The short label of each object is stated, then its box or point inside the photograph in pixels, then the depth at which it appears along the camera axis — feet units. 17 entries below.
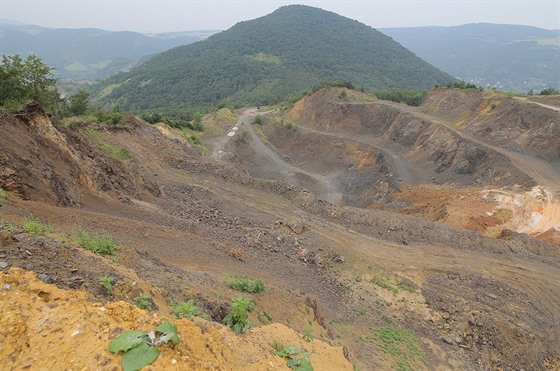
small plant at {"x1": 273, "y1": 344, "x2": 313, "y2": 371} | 20.53
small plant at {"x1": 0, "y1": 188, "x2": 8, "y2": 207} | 33.38
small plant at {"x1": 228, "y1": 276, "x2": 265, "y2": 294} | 37.06
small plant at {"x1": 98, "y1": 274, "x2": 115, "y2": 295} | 22.20
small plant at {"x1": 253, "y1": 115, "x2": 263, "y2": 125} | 188.96
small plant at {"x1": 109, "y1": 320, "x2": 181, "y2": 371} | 14.64
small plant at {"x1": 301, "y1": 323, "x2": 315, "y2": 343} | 26.69
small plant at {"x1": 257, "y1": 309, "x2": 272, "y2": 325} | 31.12
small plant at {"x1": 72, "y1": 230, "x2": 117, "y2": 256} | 30.17
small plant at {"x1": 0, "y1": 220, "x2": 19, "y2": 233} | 25.76
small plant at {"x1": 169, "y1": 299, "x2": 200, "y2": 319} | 22.48
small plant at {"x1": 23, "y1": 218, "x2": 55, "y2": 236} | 27.66
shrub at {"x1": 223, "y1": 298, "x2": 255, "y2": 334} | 25.10
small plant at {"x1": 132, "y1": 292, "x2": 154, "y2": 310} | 21.98
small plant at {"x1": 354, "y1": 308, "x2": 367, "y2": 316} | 47.47
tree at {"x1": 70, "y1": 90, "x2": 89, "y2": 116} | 94.07
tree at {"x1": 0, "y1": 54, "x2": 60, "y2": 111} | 62.80
